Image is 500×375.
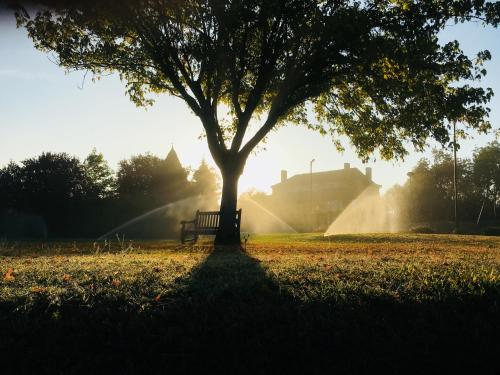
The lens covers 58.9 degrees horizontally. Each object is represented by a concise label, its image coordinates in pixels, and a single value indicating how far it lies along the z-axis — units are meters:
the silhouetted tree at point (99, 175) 43.35
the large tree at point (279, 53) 15.75
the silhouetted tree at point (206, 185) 47.78
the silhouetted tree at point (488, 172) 85.00
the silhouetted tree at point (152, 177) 45.38
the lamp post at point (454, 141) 17.01
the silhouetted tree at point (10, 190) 39.06
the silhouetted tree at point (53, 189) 38.59
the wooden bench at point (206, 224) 17.59
